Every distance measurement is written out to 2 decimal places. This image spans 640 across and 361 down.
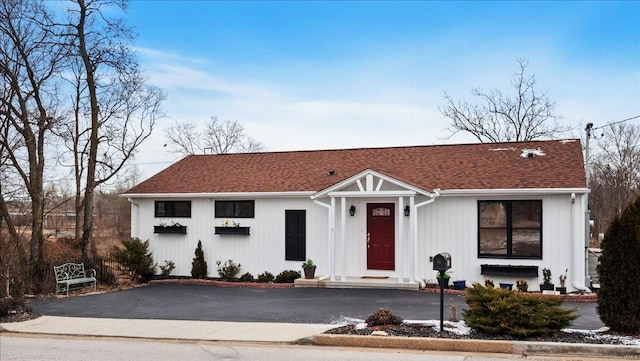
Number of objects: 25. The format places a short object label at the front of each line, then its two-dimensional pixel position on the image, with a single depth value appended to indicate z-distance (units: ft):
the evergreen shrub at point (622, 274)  29.84
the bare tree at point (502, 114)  125.18
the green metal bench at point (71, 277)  55.91
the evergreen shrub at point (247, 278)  63.31
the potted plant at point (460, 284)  55.36
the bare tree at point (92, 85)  64.03
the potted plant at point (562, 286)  52.39
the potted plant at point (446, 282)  55.31
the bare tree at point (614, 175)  139.33
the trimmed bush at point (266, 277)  62.23
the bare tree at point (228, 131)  161.68
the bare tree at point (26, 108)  59.88
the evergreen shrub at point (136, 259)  64.80
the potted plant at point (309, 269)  59.26
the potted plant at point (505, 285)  54.23
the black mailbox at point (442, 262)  32.07
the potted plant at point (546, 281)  52.95
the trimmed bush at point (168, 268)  66.64
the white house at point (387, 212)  54.85
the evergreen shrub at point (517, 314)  30.07
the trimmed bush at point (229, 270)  63.82
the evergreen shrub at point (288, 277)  61.16
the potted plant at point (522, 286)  51.37
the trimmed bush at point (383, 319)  33.60
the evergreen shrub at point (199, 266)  64.75
